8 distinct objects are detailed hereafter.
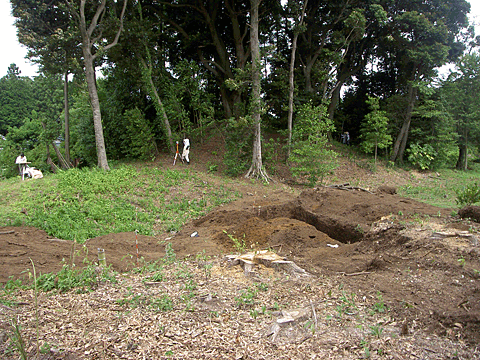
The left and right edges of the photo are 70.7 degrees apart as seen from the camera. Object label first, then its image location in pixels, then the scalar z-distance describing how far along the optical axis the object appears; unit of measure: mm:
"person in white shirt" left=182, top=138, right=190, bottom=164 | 16656
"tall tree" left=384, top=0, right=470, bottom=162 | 19344
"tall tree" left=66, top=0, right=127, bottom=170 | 14109
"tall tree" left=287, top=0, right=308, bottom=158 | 16622
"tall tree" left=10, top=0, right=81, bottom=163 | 14586
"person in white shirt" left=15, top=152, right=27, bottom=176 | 14470
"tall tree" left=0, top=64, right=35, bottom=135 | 40281
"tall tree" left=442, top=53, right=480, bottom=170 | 23234
